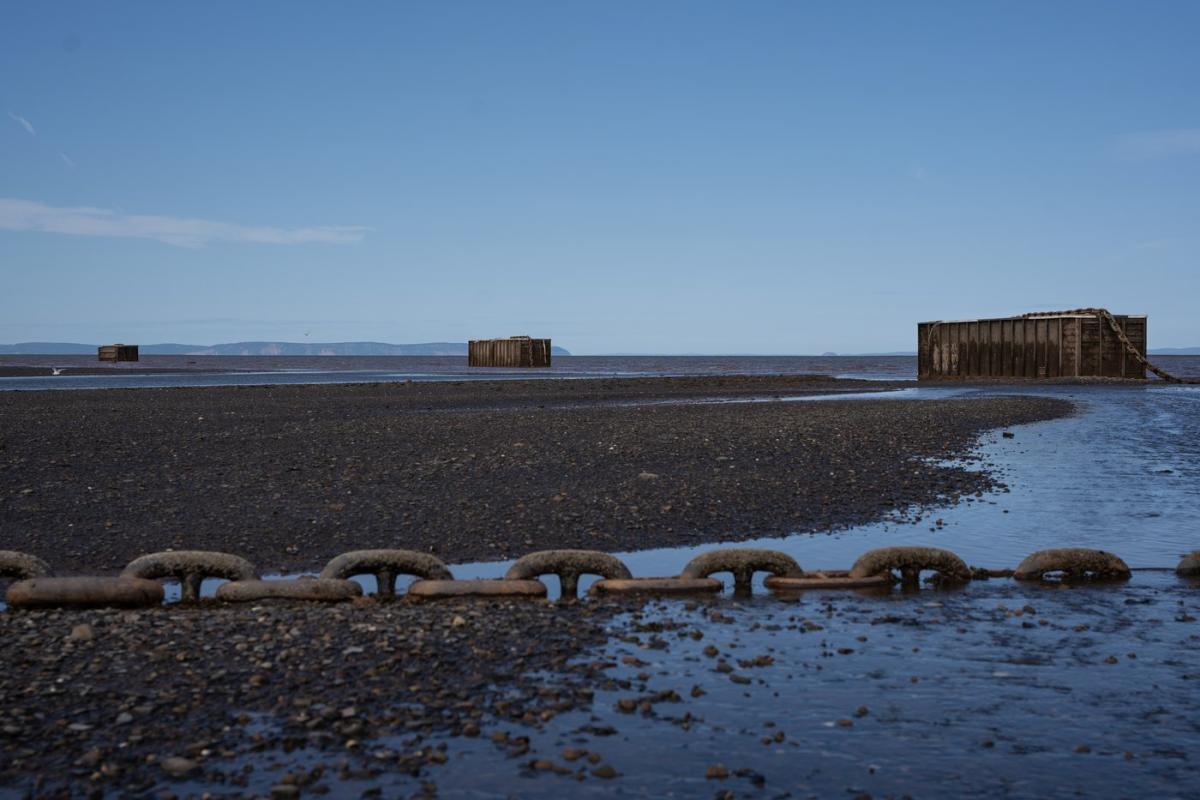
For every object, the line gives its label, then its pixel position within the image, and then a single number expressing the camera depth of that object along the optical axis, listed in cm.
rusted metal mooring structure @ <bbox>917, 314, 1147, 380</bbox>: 4712
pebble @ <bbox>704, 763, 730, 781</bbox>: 439
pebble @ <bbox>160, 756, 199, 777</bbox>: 440
